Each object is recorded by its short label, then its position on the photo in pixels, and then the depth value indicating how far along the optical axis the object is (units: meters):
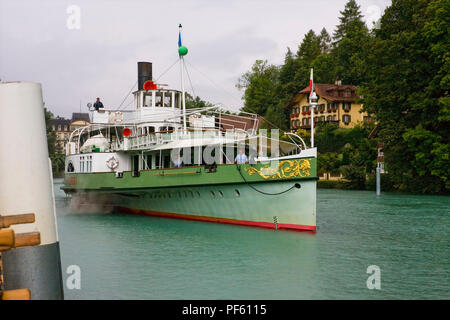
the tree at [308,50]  83.86
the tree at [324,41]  93.00
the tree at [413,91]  34.75
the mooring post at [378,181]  40.04
